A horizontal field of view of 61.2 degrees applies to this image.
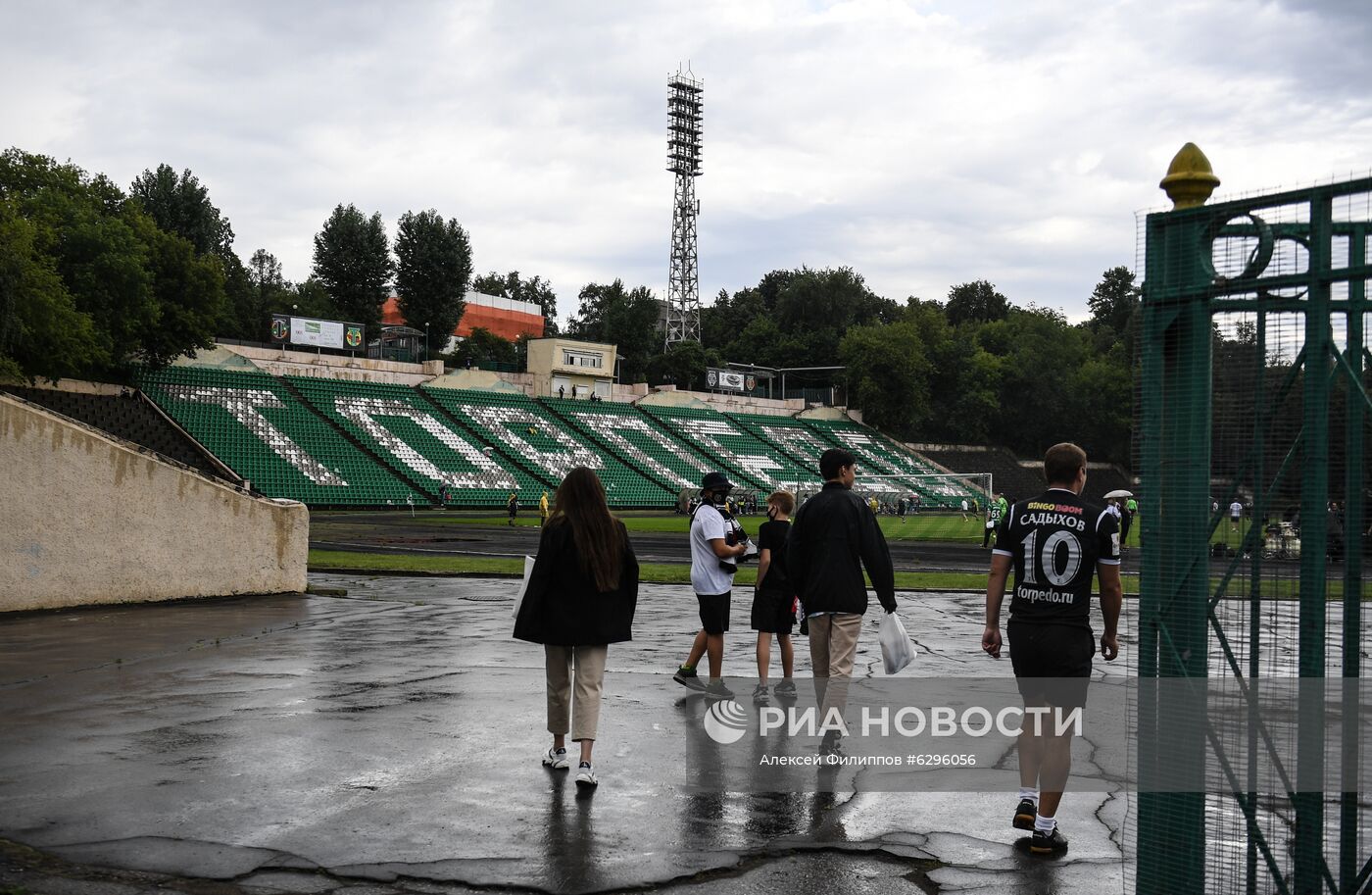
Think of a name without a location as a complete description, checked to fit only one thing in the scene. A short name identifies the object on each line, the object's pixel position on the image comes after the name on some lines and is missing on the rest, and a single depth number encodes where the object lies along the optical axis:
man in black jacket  7.44
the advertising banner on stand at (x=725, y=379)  81.06
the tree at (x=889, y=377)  87.81
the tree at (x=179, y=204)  72.75
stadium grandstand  47.97
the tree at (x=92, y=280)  41.28
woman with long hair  6.64
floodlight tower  92.31
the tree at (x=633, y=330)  92.69
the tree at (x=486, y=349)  82.57
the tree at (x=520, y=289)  119.88
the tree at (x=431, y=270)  82.38
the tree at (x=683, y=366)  84.12
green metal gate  3.83
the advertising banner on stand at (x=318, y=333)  60.12
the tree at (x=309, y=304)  79.75
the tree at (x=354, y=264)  81.75
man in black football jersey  5.43
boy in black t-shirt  9.19
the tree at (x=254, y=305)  79.31
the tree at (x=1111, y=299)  116.56
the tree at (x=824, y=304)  104.75
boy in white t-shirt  9.02
